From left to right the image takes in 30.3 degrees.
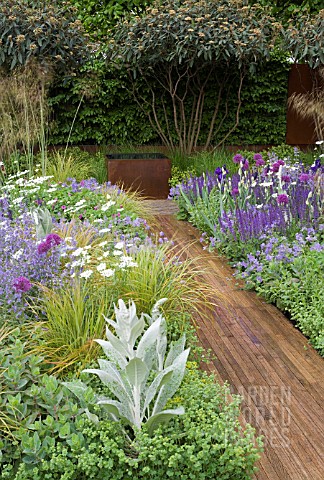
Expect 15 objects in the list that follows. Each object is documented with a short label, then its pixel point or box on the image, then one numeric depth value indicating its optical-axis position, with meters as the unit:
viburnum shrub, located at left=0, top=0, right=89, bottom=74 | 7.64
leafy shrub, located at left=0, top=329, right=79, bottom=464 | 2.00
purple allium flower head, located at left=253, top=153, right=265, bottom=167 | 4.65
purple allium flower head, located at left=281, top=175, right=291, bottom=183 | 4.36
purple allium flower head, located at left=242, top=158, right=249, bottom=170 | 4.93
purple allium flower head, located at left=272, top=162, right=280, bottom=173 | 4.56
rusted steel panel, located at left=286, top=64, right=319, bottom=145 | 9.41
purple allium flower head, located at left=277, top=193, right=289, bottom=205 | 4.08
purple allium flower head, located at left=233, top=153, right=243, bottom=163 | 4.79
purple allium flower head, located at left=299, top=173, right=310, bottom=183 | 4.50
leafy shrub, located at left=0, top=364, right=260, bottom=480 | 1.93
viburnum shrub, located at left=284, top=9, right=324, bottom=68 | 8.05
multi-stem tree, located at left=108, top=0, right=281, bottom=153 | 7.93
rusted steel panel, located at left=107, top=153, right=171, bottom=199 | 7.34
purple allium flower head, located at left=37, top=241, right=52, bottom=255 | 2.64
